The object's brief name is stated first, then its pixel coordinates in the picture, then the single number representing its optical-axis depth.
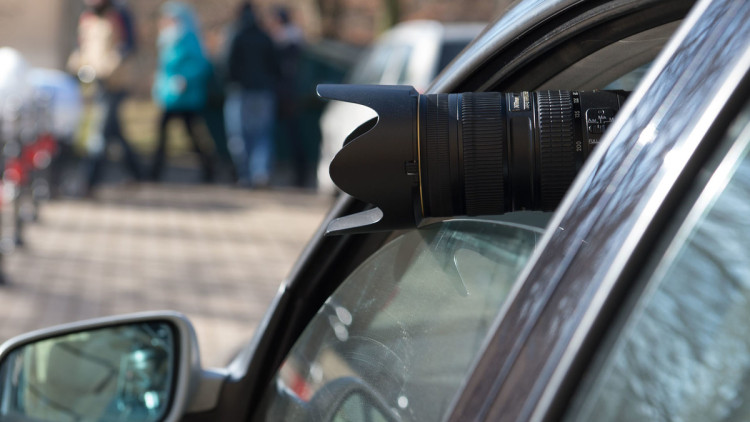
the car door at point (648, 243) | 0.88
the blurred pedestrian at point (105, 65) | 10.62
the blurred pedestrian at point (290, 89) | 12.72
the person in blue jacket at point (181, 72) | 11.32
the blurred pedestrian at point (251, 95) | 11.49
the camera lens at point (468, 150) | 1.45
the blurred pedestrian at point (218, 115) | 14.05
